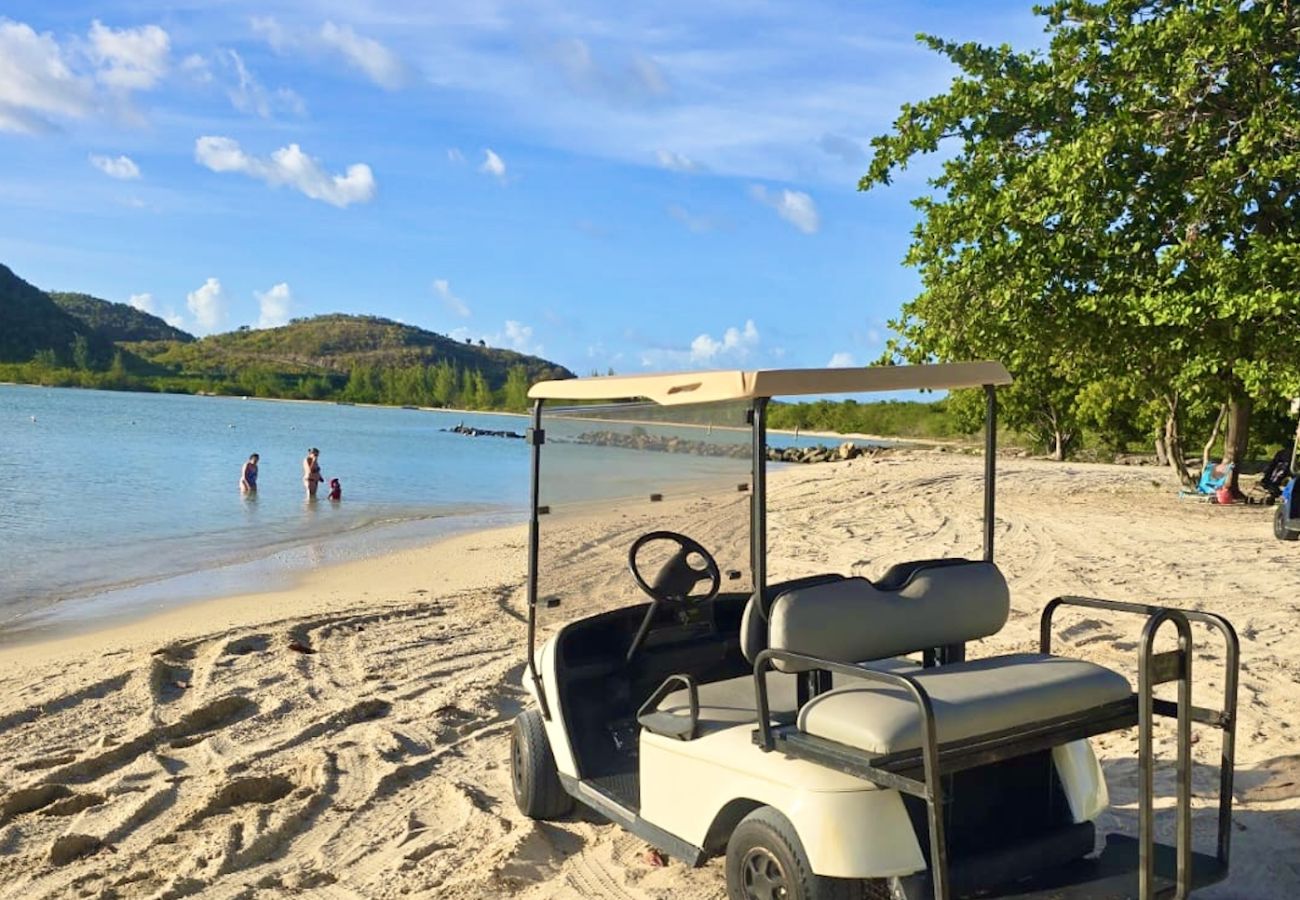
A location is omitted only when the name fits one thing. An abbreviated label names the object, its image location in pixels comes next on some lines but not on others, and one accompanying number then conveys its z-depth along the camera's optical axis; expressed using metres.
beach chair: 18.39
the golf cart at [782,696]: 3.15
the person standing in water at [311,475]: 24.64
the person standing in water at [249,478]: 25.08
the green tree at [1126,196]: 12.98
